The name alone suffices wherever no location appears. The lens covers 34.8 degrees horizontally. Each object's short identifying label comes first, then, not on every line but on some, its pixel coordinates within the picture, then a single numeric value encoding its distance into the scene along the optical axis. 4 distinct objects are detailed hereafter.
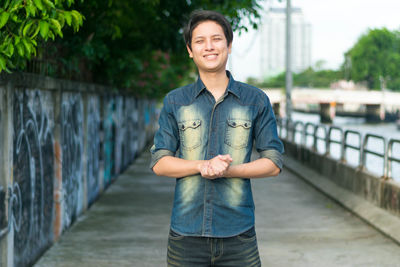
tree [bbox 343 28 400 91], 123.12
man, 2.83
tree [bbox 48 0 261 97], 9.23
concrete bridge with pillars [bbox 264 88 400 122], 95.50
